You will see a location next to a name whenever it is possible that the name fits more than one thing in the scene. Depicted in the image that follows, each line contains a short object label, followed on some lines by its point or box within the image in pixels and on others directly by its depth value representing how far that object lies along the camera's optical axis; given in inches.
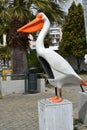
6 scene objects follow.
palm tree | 350.3
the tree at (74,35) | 673.0
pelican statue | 153.5
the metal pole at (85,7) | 185.4
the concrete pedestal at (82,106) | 178.8
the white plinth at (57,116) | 153.1
